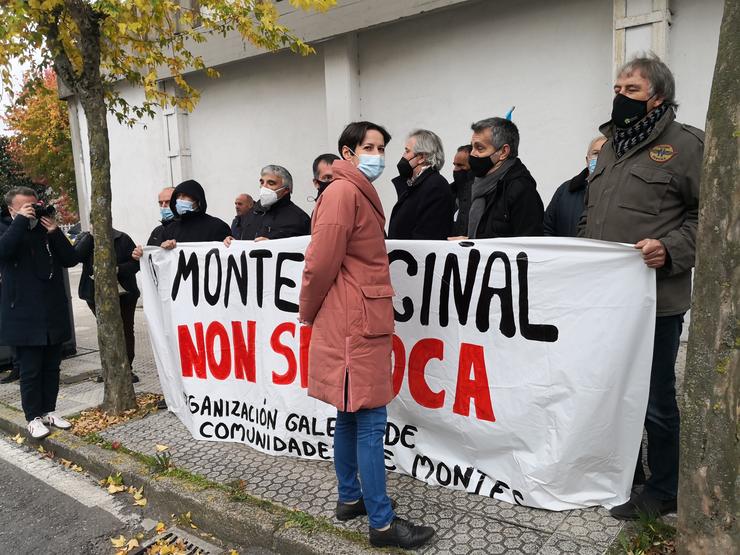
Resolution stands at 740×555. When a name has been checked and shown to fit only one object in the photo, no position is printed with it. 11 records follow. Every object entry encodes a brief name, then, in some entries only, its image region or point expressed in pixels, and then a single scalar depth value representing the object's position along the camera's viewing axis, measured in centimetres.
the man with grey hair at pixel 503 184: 317
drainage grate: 303
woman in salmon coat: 259
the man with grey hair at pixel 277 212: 462
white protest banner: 275
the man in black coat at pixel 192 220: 472
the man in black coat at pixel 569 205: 382
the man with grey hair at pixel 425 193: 376
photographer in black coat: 436
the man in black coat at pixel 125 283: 584
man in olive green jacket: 258
